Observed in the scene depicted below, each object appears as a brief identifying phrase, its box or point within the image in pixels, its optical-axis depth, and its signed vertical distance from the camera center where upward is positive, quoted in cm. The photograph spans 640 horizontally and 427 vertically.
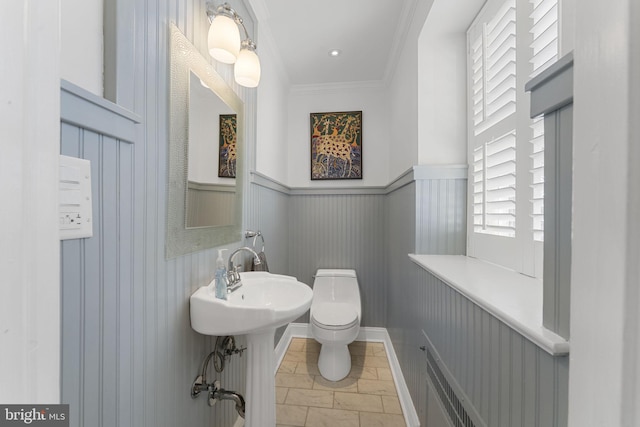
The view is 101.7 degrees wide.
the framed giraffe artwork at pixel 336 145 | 247 +64
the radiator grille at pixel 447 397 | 89 -70
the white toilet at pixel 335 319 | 172 -74
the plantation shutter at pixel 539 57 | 88 +55
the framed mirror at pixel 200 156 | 92 +24
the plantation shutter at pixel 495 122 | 111 +43
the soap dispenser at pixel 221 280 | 105 -28
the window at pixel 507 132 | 93 +36
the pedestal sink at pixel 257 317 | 94 -41
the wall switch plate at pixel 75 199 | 54 +2
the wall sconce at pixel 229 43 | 106 +73
